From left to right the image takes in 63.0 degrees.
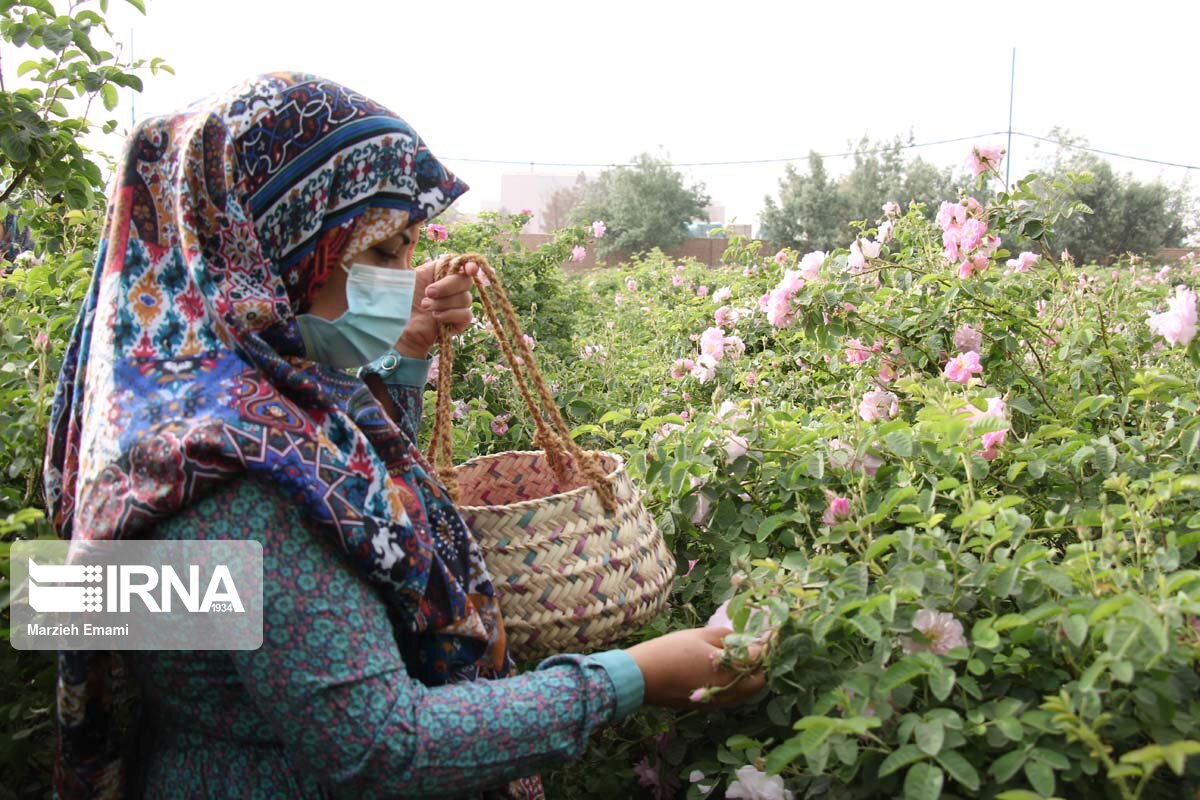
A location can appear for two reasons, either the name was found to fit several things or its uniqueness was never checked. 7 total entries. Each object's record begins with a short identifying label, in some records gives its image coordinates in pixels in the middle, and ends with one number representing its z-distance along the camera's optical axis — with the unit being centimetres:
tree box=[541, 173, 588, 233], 4733
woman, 105
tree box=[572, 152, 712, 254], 3706
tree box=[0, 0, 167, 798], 152
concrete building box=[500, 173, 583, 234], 6512
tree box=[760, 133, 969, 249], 3347
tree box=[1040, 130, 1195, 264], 2716
